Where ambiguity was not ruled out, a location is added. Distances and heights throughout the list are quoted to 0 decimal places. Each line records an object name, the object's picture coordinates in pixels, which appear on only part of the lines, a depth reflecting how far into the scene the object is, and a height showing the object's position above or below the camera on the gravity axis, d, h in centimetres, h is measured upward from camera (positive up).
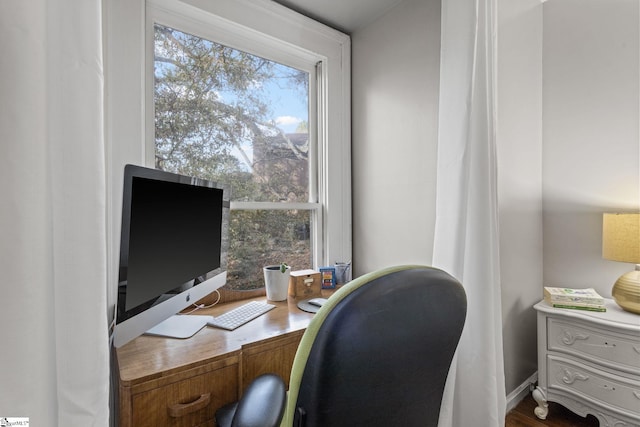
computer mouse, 156 -48
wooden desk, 86 -52
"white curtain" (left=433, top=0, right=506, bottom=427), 133 -3
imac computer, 93 -14
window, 154 +49
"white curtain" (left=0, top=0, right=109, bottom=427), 45 +0
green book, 163 -54
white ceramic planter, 165 -40
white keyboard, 128 -48
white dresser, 149 -82
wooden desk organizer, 173 -43
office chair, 57 -28
